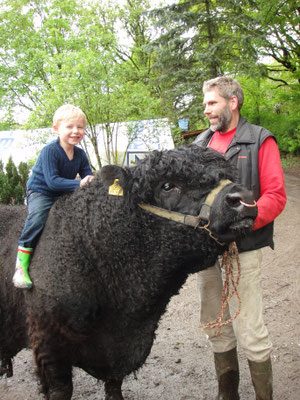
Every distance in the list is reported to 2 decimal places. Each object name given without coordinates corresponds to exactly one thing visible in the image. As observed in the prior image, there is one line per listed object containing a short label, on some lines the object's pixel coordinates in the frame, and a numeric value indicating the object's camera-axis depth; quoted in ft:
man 9.50
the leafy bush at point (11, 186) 25.36
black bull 8.02
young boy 9.53
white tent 33.78
